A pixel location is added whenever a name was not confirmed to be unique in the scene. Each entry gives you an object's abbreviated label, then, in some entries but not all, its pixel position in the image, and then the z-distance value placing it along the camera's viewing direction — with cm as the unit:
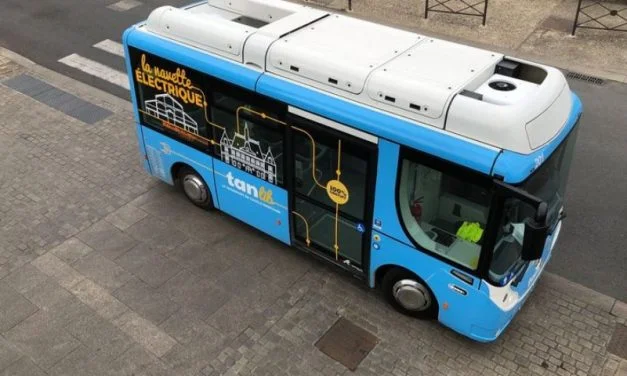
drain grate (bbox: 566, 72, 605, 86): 1212
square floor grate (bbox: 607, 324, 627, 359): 658
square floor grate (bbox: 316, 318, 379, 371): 656
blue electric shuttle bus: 545
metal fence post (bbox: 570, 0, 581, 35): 1361
